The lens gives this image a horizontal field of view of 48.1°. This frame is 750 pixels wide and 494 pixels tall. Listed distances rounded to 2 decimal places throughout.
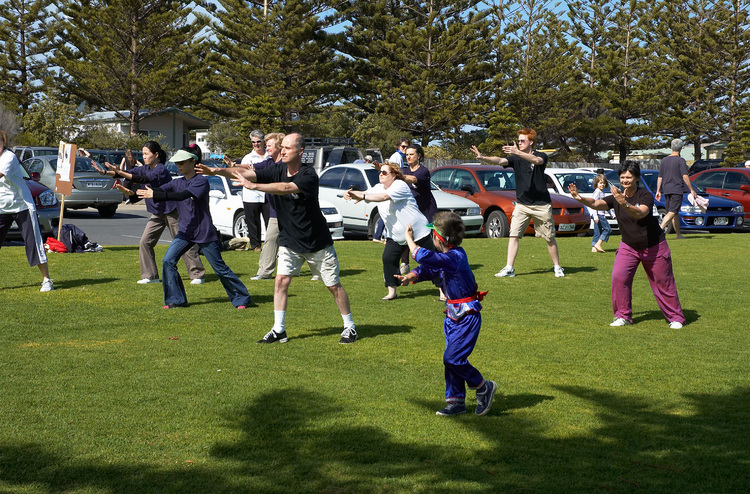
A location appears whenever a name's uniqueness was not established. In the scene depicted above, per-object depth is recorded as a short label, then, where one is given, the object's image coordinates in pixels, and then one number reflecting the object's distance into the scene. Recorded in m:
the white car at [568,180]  19.69
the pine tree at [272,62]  49.28
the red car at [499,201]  17.95
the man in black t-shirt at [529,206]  11.59
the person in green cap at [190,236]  9.06
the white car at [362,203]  17.53
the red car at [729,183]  21.19
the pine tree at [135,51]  48.09
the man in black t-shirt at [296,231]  7.19
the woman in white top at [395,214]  9.06
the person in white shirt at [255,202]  11.93
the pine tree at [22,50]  58.38
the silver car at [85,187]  22.65
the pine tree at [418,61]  51.78
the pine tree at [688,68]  54.66
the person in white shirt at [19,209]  9.73
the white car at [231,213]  15.92
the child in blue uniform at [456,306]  5.43
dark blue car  20.06
